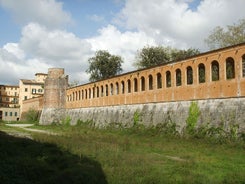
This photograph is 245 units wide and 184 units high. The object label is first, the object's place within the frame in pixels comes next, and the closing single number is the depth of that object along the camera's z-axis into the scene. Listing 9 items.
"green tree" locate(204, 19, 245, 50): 28.81
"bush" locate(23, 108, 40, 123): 40.99
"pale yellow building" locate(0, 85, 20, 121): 68.22
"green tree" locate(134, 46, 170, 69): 41.25
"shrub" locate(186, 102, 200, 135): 15.23
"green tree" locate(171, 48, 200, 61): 39.00
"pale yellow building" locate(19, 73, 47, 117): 64.48
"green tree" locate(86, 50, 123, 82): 47.19
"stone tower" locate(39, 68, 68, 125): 33.39
